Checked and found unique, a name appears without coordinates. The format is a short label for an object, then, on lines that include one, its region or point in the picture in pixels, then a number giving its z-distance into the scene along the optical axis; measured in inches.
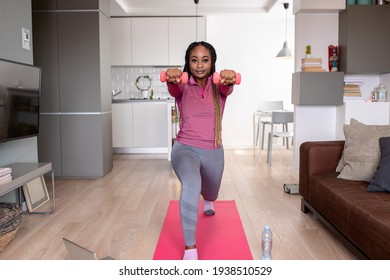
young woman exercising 94.0
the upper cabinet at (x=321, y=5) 183.0
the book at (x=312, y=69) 185.6
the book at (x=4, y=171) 104.5
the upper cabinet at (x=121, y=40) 282.2
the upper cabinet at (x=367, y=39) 180.2
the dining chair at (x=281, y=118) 228.4
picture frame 136.0
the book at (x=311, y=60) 185.9
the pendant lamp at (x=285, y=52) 259.3
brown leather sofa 78.6
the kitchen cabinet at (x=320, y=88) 183.3
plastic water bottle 94.5
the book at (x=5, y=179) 103.8
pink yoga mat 95.8
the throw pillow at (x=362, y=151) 107.4
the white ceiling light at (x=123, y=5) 252.7
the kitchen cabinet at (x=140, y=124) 270.8
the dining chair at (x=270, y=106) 277.1
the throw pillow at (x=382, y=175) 96.2
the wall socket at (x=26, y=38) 137.6
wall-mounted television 114.6
